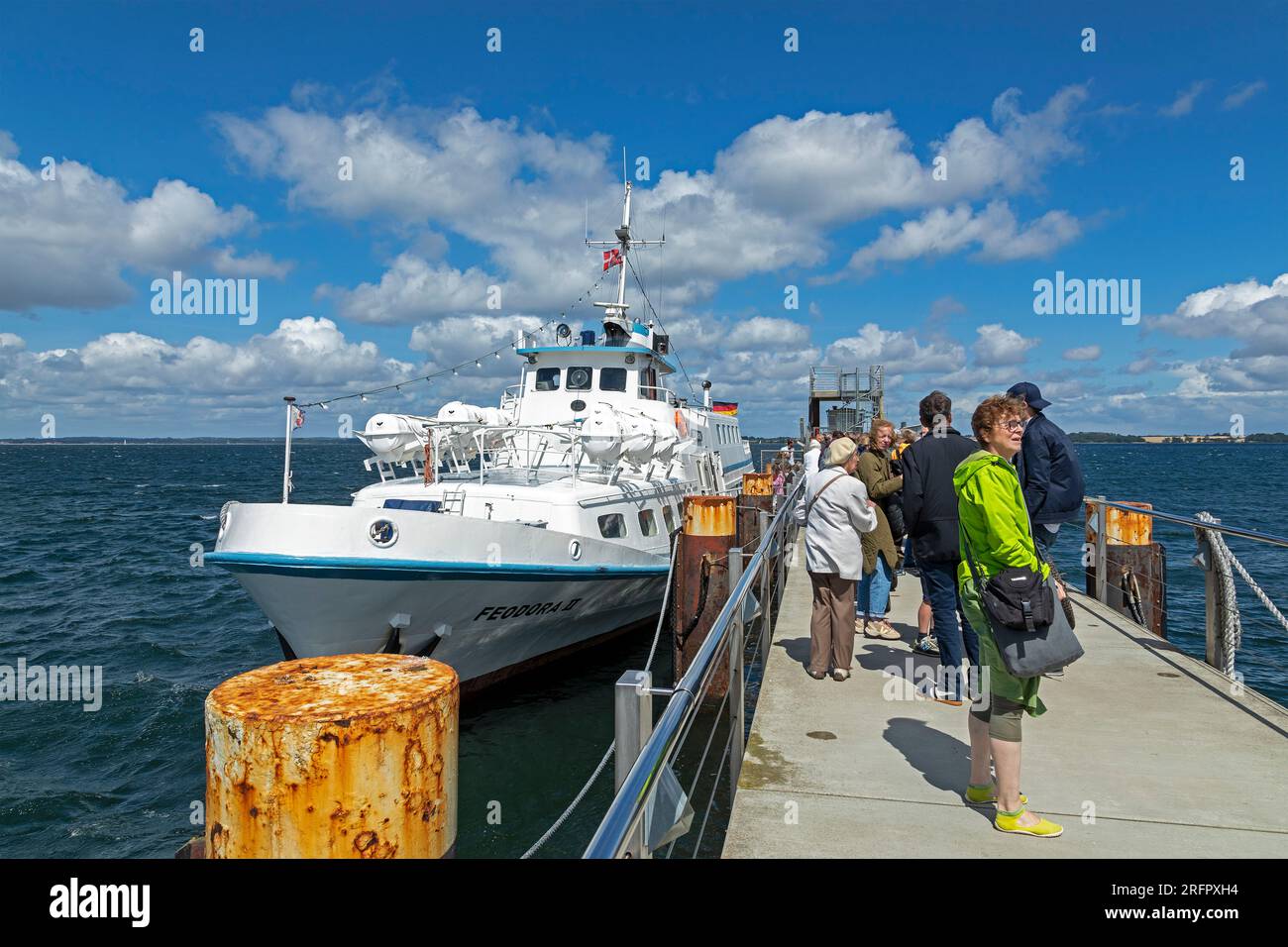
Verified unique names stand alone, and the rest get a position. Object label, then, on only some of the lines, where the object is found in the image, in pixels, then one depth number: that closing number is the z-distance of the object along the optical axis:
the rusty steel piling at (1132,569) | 9.52
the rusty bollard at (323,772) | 2.55
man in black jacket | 5.78
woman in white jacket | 6.07
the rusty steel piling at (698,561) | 10.37
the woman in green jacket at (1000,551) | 3.56
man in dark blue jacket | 5.07
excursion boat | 8.35
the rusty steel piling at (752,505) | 14.44
